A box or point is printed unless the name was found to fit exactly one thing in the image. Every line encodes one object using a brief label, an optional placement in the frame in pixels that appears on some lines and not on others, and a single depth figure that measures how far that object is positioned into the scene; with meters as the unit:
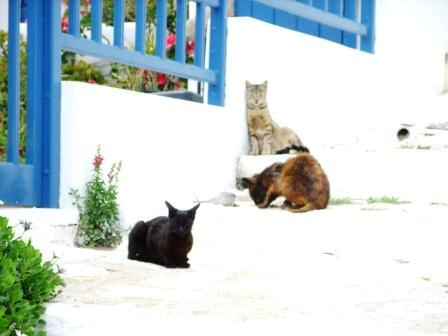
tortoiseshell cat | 15.27
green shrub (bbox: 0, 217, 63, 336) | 6.72
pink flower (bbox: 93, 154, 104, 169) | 12.80
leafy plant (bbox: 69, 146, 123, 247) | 12.67
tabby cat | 17.92
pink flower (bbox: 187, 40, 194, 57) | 24.86
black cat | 11.25
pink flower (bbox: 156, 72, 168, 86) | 24.28
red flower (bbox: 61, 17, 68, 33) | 24.78
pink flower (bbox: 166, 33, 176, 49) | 24.29
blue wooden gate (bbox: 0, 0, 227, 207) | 12.17
